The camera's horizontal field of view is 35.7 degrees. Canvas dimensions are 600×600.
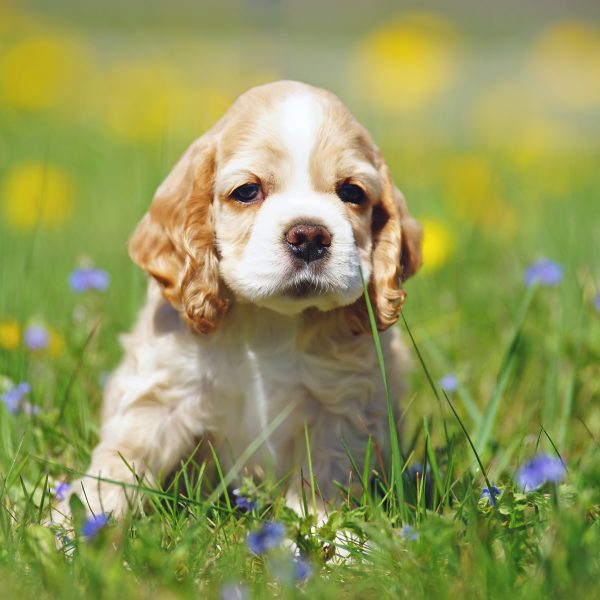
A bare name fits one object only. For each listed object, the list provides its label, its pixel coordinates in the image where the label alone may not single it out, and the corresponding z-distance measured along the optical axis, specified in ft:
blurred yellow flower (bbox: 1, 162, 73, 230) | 20.79
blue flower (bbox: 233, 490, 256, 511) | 9.26
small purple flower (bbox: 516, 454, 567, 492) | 8.20
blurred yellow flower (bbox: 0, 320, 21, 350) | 12.82
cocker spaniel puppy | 10.08
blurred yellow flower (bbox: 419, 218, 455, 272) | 16.93
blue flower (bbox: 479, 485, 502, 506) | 8.67
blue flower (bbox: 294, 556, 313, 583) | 8.05
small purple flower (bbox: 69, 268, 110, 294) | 13.21
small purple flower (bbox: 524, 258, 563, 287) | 13.78
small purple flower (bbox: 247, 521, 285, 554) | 7.98
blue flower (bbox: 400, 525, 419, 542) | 8.14
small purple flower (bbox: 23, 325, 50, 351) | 12.35
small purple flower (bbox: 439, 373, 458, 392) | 12.21
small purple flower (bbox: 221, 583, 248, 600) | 7.20
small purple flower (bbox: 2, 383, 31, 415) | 11.21
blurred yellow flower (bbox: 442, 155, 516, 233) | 20.08
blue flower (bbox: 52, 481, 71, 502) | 10.27
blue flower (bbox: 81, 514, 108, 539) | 7.94
